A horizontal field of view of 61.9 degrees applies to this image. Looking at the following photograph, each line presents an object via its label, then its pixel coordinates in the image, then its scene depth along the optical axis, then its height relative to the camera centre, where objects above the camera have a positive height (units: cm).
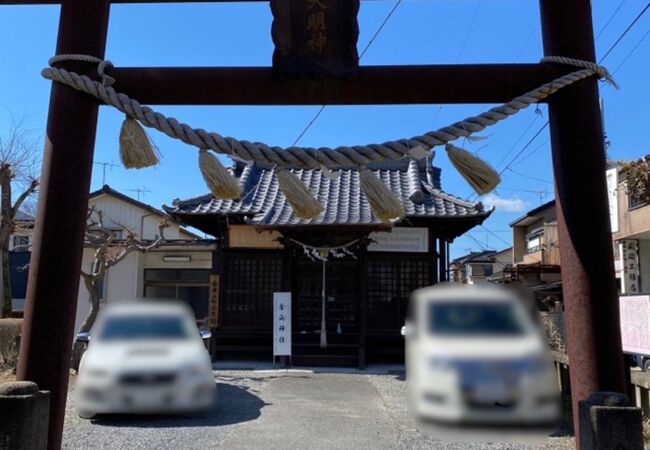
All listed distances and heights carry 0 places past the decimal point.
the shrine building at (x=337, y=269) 992 +80
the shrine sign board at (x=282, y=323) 957 -35
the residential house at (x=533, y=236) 1304 +329
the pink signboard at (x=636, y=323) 516 -12
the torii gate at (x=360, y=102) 256 +79
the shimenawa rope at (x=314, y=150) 241 +69
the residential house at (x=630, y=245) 1622 +203
